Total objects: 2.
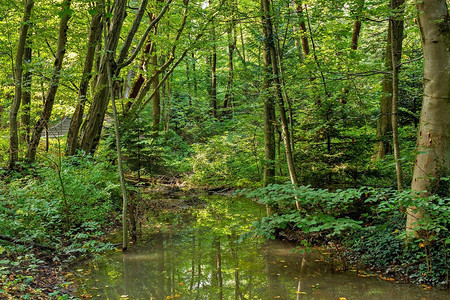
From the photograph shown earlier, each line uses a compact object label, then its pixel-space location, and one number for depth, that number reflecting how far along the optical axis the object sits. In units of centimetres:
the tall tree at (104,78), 719
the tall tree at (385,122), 889
